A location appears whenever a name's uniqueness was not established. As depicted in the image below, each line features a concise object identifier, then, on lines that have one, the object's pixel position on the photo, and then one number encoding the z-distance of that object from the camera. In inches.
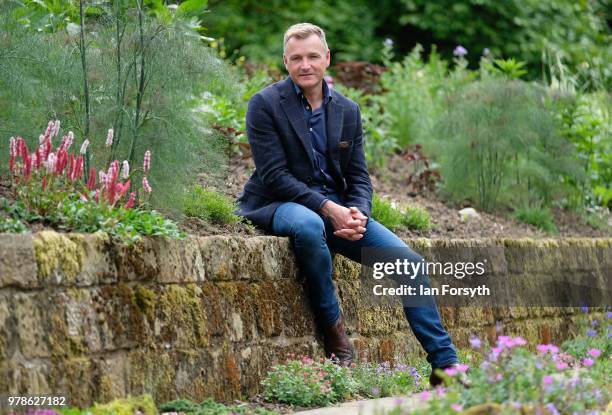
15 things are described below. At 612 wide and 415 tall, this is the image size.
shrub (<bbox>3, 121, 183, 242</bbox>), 276.9
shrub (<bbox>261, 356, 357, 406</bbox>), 294.4
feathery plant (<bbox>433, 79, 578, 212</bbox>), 528.1
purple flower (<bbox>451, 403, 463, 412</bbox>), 216.6
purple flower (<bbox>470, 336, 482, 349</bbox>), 232.8
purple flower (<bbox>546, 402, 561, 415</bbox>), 220.3
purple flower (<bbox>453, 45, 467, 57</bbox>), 664.0
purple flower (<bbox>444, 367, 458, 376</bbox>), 229.4
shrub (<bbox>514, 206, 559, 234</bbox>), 535.8
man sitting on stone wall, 318.1
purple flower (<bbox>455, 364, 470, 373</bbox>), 234.5
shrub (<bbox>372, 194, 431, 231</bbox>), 428.2
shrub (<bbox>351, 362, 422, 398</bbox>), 314.9
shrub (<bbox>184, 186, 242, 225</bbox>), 345.1
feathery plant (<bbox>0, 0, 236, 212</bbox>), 317.5
